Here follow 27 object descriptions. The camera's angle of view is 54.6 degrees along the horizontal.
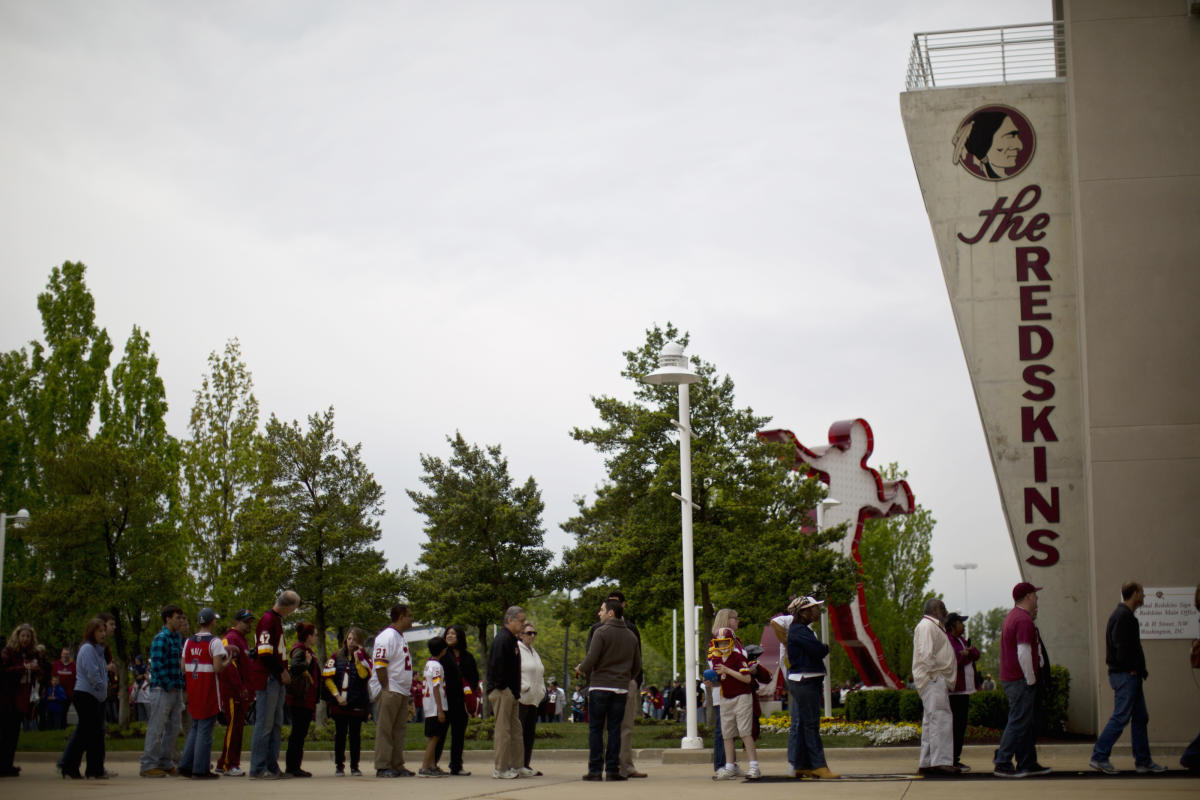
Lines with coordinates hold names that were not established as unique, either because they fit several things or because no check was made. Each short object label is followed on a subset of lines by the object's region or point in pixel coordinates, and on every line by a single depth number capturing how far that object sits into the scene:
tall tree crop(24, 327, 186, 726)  26.05
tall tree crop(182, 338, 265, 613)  30.97
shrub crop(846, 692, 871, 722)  22.20
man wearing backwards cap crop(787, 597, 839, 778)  12.21
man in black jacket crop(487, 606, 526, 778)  13.12
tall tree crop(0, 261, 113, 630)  36.59
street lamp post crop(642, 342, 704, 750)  17.72
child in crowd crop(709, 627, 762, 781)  12.55
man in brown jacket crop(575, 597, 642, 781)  12.96
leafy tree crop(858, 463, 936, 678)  48.72
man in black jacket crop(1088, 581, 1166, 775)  12.07
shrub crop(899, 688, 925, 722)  20.47
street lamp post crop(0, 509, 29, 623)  27.28
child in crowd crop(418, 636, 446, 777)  13.80
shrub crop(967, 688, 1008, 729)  18.80
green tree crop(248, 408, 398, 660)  29.55
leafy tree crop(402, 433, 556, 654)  31.84
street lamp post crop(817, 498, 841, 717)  29.47
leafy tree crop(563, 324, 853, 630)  23.12
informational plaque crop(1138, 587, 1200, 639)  16.48
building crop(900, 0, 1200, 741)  16.84
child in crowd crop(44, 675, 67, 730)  29.39
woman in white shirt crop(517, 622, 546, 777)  14.27
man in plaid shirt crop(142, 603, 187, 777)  13.62
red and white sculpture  31.98
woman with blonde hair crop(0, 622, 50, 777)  13.59
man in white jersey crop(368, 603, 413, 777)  13.82
